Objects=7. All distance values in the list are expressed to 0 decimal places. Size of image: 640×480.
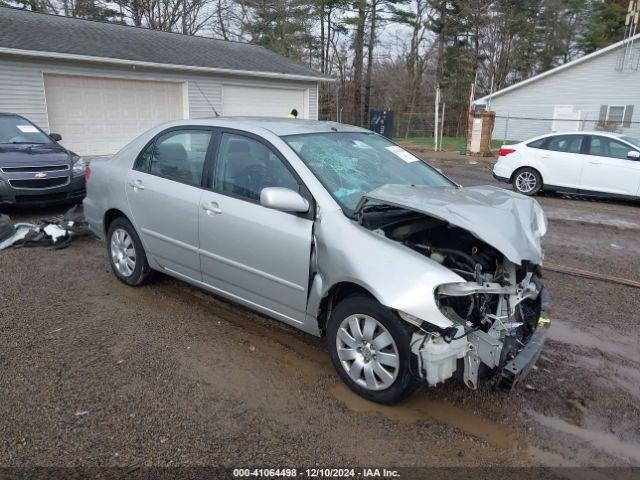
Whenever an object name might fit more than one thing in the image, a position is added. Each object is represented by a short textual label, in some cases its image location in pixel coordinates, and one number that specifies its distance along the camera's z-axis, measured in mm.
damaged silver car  2893
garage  13578
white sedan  10156
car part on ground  6391
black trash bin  23938
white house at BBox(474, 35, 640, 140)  25344
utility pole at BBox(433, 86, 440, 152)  19278
